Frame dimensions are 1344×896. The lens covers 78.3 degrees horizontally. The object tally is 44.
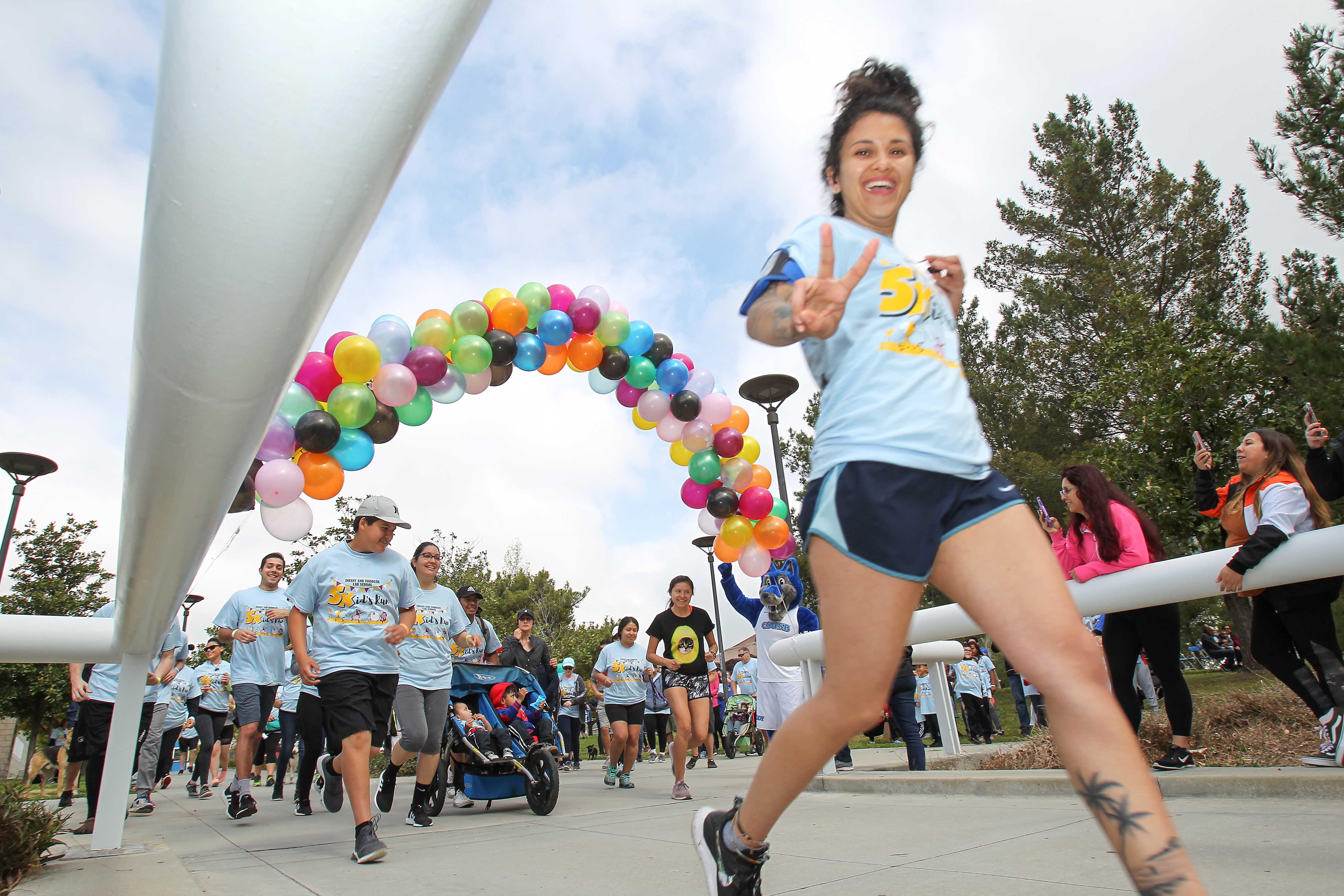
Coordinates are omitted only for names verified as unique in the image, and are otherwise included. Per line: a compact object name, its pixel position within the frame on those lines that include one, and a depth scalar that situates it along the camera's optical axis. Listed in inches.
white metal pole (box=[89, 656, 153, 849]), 164.4
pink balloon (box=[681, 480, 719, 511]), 289.9
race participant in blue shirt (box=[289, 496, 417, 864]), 165.5
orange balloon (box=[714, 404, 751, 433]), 290.7
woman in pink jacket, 162.9
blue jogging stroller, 236.1
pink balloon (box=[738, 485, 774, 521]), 282.4
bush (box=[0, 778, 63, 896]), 134.3
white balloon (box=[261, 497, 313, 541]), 207.5
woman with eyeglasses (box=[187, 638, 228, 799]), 395.9
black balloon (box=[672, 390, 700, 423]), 278.1
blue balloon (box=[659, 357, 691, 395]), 279.7
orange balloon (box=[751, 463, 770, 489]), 288.8
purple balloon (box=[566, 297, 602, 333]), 265.0
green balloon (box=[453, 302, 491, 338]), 247.9
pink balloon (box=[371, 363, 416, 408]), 223.3
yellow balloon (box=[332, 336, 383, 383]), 218.4
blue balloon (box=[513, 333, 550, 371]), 257.6
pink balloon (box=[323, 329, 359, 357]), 221.3
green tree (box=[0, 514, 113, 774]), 904.9
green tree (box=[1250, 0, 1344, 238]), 486.3
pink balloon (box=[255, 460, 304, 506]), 200.7
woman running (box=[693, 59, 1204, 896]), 59.6
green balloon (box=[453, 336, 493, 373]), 240.4
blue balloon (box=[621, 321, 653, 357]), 274.1
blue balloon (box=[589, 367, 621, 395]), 280.5
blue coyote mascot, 300.2
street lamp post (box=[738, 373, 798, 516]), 451.2
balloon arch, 210.8
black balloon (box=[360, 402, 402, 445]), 224.7
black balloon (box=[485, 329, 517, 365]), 250.8
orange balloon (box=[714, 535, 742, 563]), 284.2
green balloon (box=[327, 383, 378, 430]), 214.8
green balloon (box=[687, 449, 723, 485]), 283.0
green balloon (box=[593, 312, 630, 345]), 269.3
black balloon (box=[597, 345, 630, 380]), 272.4
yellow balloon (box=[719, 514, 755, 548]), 280.5
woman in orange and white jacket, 143.3
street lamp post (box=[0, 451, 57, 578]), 446.6
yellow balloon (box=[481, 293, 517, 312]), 256.7
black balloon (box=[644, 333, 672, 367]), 281.1
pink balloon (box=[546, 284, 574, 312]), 266.4
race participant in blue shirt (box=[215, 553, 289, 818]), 289.1
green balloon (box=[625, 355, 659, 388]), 276.5
